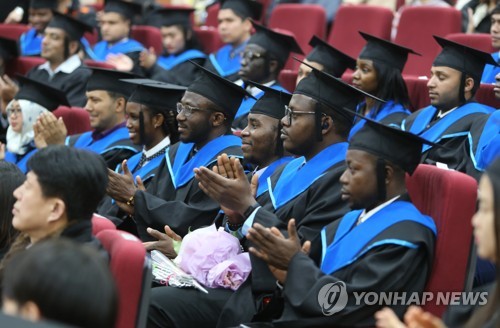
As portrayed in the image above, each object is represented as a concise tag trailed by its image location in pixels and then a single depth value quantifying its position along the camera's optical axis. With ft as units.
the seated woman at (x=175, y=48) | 50.96
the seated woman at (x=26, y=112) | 38.83
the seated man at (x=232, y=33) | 49.16
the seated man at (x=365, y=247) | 21.17
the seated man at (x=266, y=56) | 42.80
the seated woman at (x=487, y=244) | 14.80
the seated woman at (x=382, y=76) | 37.35
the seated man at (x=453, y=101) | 32.30
